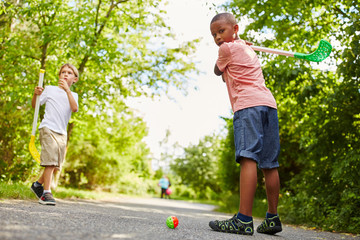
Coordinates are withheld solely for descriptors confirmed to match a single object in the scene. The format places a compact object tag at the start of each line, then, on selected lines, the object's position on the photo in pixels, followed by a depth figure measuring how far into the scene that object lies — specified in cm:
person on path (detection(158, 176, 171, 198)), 2069
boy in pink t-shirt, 280
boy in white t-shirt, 399
